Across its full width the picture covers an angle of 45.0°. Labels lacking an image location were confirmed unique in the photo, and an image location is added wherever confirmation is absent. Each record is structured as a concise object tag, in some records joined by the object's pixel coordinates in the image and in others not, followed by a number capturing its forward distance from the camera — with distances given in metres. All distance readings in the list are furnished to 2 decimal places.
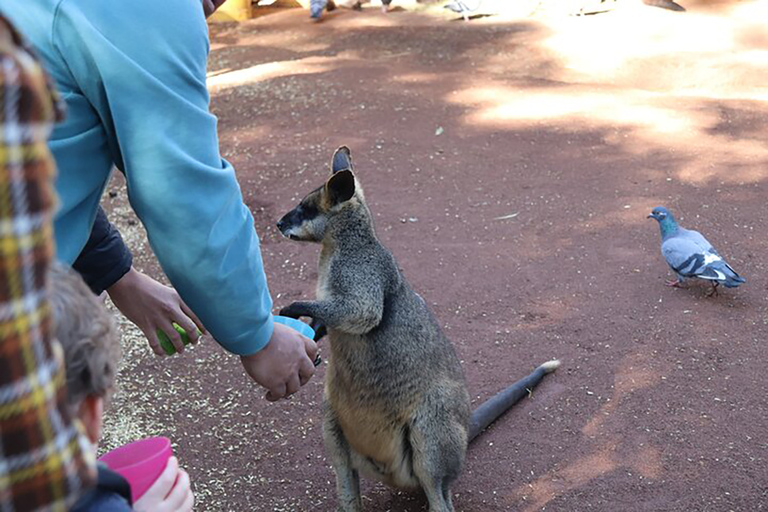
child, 1.00
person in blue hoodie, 1.55
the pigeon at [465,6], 10.69
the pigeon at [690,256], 4.21
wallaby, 2.96
